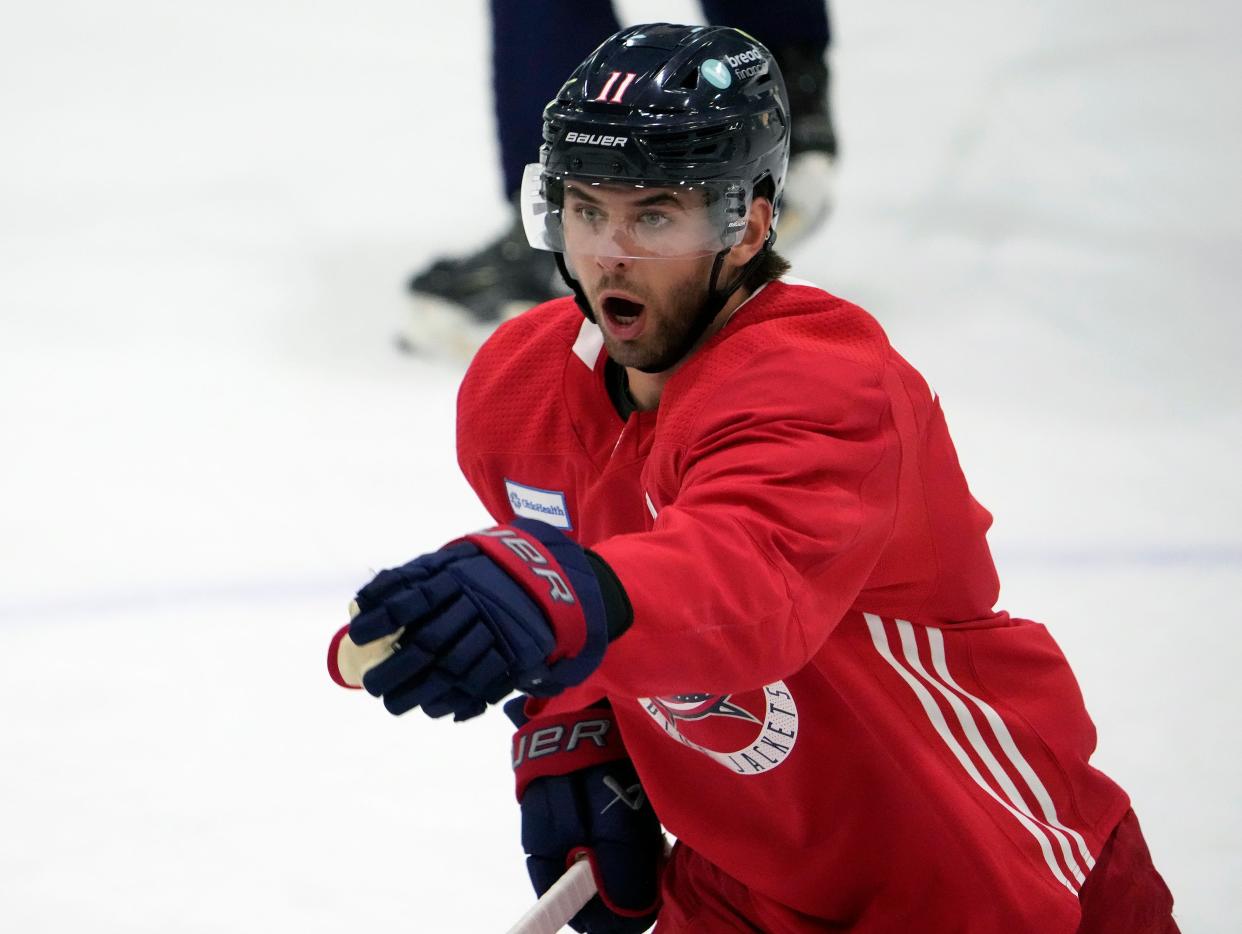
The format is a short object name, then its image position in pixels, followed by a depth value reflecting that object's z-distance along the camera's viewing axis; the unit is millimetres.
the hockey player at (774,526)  8627
